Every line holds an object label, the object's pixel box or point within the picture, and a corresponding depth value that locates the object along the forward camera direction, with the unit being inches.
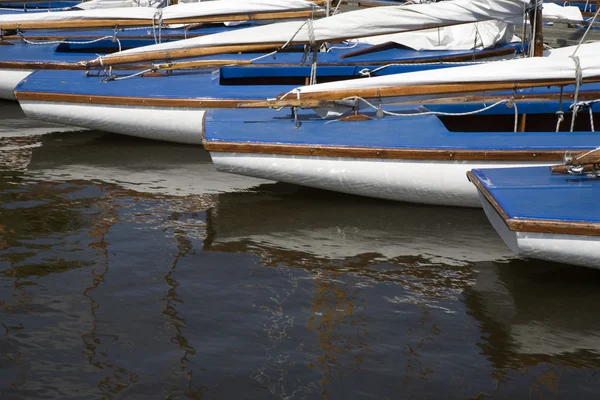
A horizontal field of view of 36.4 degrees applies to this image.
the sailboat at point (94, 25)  522.6
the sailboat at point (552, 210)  271.1
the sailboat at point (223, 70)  422.0
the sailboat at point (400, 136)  343.3
